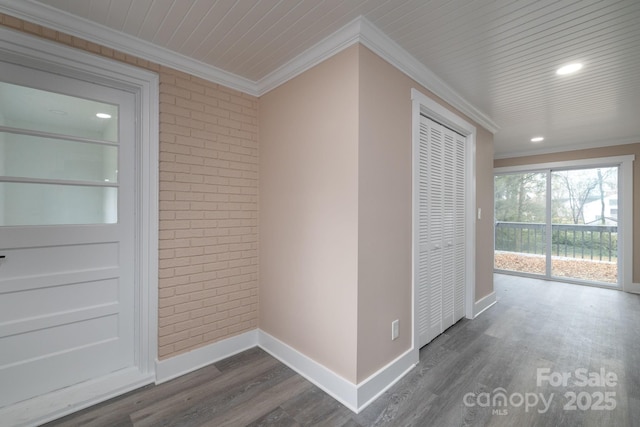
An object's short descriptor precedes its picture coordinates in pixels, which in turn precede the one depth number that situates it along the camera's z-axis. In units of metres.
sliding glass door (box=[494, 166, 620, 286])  4.67
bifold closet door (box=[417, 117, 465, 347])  2.49
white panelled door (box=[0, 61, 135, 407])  1.67
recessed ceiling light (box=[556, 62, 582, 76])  2.19
